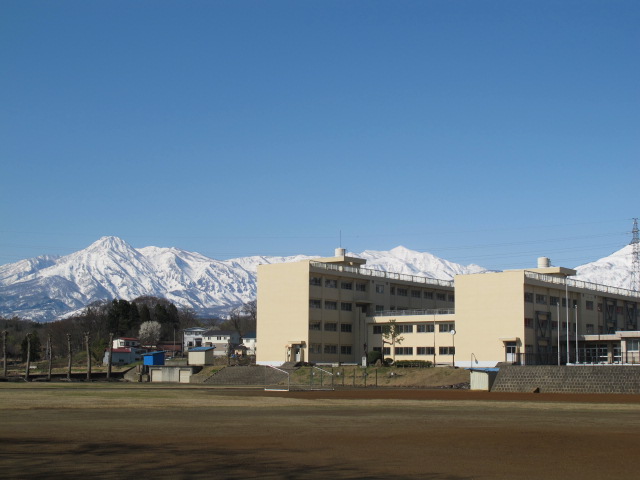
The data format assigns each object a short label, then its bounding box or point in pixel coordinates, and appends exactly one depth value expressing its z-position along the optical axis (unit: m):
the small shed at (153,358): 105.81
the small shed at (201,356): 102.44
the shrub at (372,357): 98.25
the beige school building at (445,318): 95.00
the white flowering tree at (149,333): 180.12
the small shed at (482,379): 61.75
